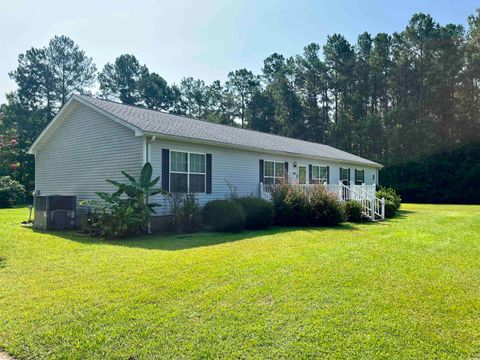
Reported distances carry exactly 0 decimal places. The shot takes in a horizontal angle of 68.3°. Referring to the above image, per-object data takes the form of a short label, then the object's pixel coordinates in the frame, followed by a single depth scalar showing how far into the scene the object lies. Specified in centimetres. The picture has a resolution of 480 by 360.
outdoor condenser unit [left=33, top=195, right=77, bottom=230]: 1175
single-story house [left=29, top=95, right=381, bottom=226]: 1139
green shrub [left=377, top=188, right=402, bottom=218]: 1485
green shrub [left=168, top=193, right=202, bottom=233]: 1091
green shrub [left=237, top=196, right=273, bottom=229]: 1127
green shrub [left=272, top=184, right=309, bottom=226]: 1188
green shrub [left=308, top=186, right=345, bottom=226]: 1152
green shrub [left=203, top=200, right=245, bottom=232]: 1056
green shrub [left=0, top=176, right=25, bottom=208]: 2383
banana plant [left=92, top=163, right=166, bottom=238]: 956
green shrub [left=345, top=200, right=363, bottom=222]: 1288
